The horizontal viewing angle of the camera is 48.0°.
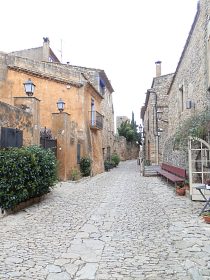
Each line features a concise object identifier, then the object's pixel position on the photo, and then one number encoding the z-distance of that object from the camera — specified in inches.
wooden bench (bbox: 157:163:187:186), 334.8
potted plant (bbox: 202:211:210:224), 188.1
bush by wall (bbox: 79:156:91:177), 533.1
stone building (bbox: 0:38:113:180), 521.5
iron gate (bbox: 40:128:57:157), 391.6
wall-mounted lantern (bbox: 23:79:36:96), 337.8
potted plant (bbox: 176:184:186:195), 305.8
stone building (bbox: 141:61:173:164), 714.3
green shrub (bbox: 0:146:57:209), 215.8
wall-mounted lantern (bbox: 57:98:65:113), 453.6
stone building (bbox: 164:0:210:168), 278.7
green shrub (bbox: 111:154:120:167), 911.1
